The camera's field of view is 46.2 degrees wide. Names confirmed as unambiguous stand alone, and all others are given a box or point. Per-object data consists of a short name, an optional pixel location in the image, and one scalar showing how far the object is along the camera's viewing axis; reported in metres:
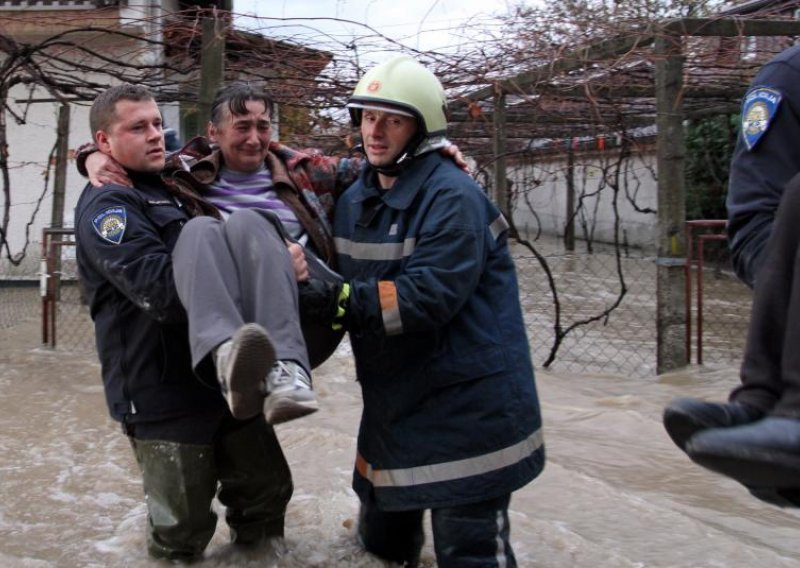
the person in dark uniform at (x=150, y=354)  2.97
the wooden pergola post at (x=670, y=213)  6.32
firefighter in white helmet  2.79
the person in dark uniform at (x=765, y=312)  1.94
